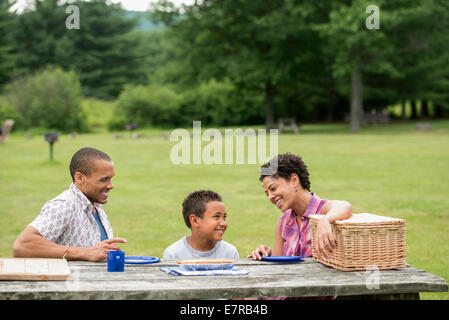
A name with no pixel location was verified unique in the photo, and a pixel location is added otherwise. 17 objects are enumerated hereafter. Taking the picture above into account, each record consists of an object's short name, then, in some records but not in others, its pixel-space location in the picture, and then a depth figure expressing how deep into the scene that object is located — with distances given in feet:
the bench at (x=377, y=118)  158.10
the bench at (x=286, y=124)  126.41
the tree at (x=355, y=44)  111.34
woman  13.91
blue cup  11.50
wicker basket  11.47
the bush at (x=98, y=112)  166.71
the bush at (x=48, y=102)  146.51
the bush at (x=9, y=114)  138.00
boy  14.58
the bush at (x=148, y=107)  160.86
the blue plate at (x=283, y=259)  12.73
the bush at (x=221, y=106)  168.96
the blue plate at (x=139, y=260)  12.44
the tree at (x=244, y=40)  131.34
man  12.71
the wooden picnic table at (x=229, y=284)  10.04
